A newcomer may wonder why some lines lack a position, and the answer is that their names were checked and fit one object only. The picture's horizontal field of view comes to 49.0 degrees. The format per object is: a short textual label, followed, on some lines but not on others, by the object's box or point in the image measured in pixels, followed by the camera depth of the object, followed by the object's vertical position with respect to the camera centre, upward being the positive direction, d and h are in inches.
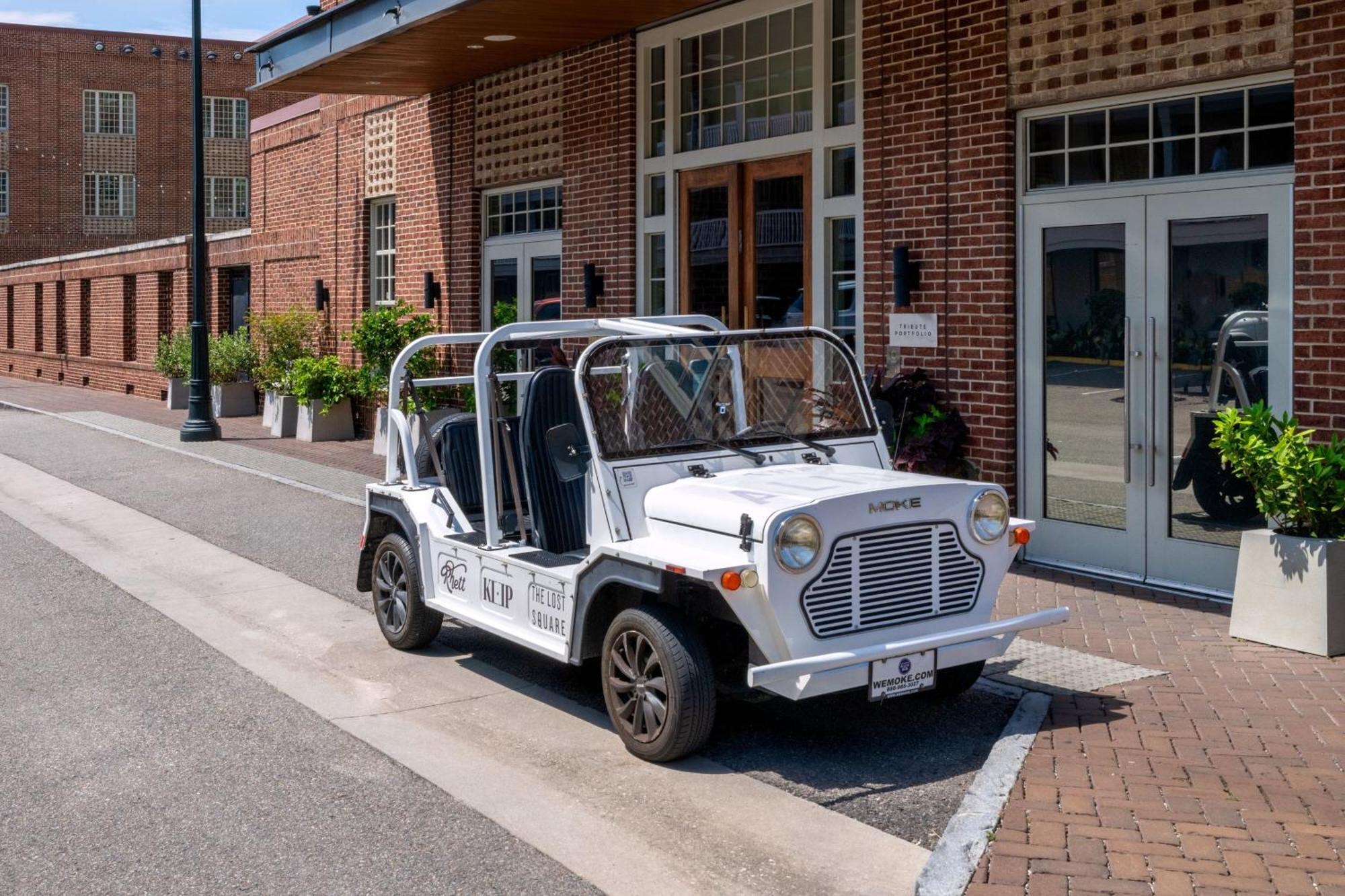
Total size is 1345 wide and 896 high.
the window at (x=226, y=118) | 2094.0 +398.7
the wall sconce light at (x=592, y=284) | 574.9 +43.8
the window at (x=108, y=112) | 2074.3 +401.1
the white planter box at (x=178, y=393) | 1047.6 +2.1
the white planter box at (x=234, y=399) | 939.3 -2.1
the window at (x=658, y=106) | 549.6 +108.8
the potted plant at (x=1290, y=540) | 299.0 -29.9
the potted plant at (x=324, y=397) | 773.9 -0.3
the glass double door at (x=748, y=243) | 486.3 +52.7
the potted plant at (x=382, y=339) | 692.7 +26.8
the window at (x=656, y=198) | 552.1 +74.6
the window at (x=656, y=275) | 554.6 +45.6
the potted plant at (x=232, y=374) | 939.3 +13.9
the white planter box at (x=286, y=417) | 808.3 -11.4
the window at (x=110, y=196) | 2092.8 +285.3
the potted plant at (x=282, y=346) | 829.8 +28.5
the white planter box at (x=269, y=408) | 832.3 -6.8
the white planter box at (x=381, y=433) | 683.2 -17.4
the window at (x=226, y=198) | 2102.6 +285.4
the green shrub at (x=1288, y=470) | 298.8 -15.4
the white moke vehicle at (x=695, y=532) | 232.4 -23.9
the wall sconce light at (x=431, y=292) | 703.7 +49.8
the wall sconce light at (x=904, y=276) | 425.7 +34.7
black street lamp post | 786.8 +48.5
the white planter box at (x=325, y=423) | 780.6 -14.5
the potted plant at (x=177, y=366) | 1039.6 +21.5
